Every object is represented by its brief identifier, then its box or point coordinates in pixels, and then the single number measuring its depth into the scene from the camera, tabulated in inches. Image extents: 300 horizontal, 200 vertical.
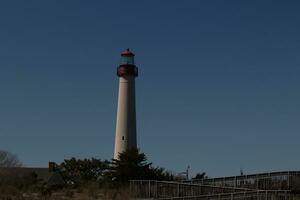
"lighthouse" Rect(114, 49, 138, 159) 2501.2
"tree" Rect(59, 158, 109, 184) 2835.1
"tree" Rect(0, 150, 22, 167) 3389.8
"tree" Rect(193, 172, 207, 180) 2325.5
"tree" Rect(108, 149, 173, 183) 1868.8
